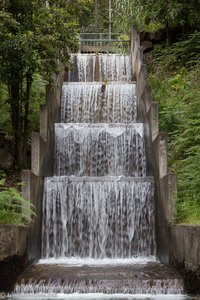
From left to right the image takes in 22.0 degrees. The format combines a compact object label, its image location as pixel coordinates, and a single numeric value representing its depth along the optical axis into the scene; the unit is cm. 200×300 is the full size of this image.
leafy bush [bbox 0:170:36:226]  1180
